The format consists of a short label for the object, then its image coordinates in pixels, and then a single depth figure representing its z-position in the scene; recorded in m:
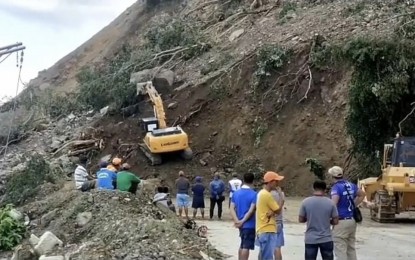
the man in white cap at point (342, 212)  10.80
